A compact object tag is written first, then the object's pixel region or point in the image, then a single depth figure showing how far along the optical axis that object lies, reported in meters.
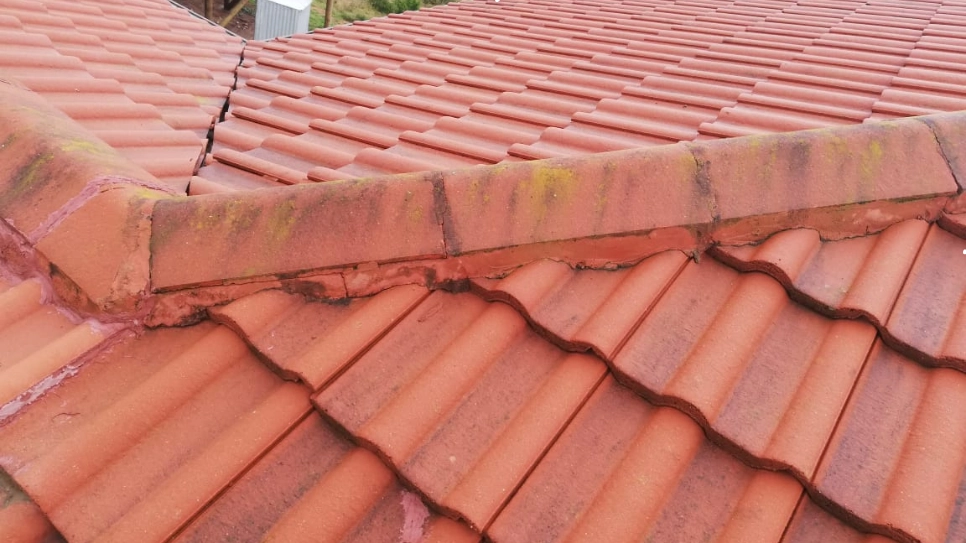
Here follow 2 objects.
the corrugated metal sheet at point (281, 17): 11.44
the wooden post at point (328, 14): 13.55
